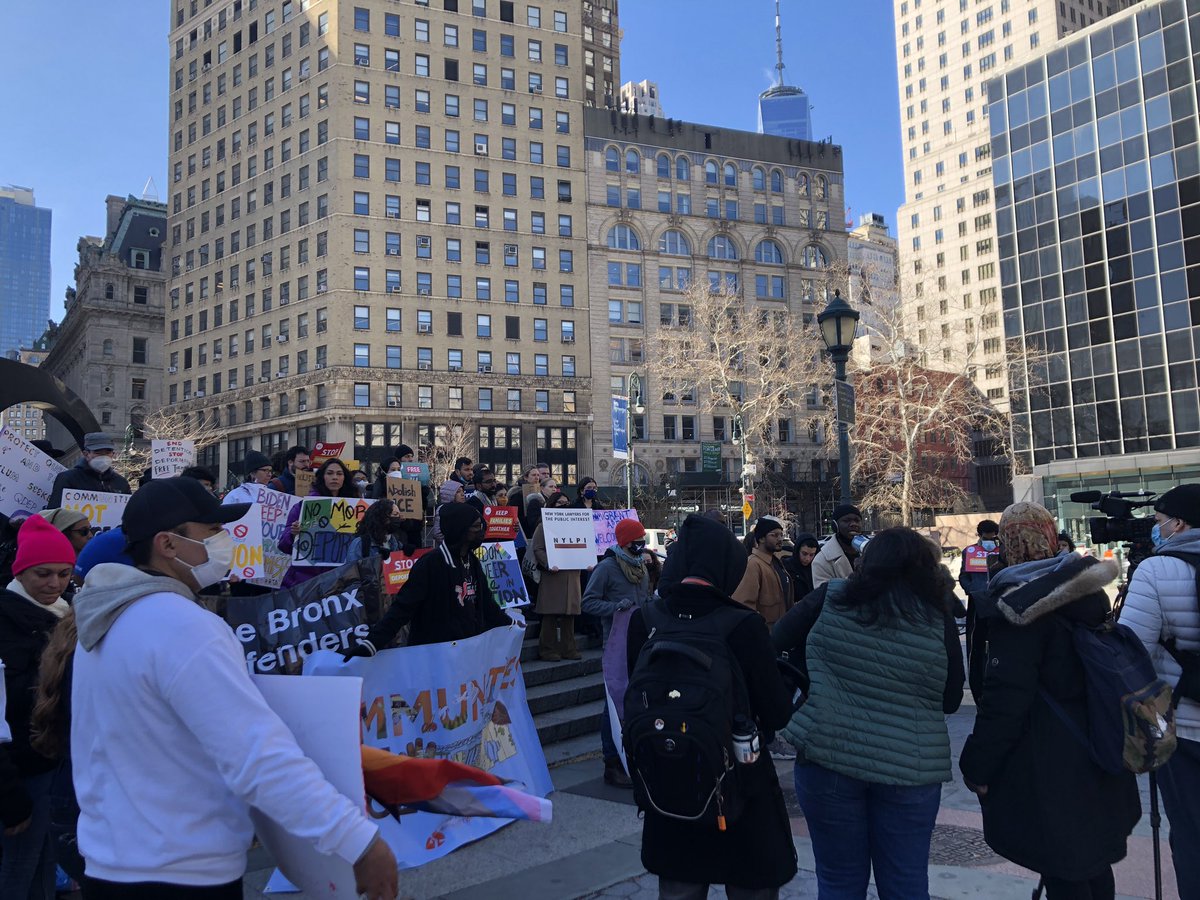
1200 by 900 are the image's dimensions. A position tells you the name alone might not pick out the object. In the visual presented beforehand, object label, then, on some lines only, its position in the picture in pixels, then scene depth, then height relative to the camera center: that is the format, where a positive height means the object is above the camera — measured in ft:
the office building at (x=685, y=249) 229.86 +71.69
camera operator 13.41 -2.52
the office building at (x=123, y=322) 285.02 +69.44
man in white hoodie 7.15 -2.00
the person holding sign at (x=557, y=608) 32.68 -3.65
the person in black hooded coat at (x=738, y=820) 10.71 -3.91
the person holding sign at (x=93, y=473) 26.35 +1.78
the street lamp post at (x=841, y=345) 39.91 +7.26
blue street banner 88.76 +8.46
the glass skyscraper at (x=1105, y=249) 146.82 +43.70
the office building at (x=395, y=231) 214.07 +73.85
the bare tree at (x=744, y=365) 147.23 +28.80
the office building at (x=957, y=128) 318.04 +148.22
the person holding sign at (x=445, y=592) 19.15 -1.73
